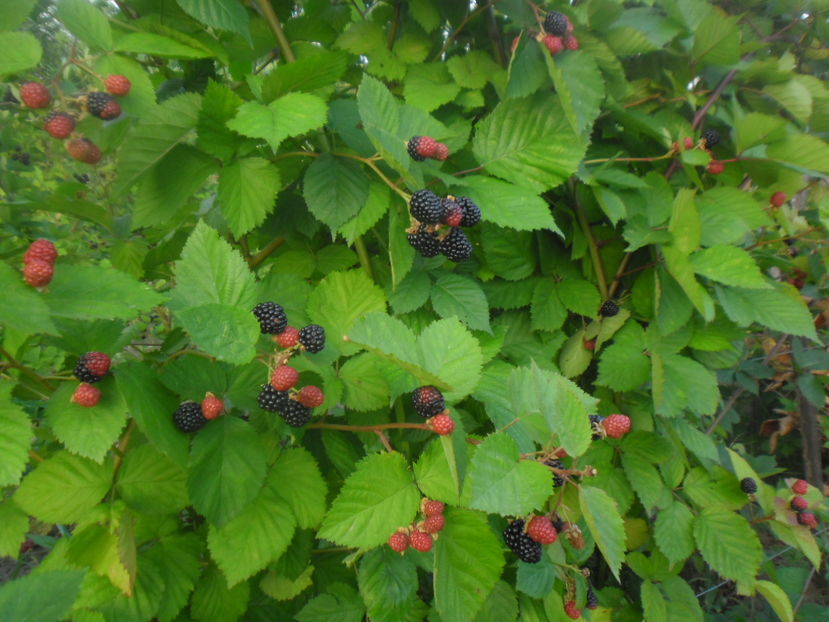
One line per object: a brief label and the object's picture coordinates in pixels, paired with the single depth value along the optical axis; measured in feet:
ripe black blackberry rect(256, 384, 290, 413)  2.22
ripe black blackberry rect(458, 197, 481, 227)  2.48
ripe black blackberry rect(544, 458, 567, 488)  2.47
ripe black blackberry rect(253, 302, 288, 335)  2.28
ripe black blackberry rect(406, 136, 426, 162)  2.52
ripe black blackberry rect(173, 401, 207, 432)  2.23
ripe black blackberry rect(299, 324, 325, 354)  2.31
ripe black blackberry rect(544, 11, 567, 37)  2.89
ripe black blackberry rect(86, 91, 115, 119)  2.19
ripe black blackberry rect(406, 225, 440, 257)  2.52
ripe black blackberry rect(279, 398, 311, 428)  2.20
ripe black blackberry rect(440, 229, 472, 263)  2.55
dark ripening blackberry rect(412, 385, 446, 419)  2.21
